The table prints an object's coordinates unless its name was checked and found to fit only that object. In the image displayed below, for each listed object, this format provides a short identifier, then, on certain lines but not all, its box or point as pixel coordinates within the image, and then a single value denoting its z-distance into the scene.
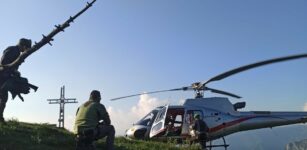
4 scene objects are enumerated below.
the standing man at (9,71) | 6.86
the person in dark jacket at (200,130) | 9.48
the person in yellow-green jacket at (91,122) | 5.51
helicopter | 10.54
